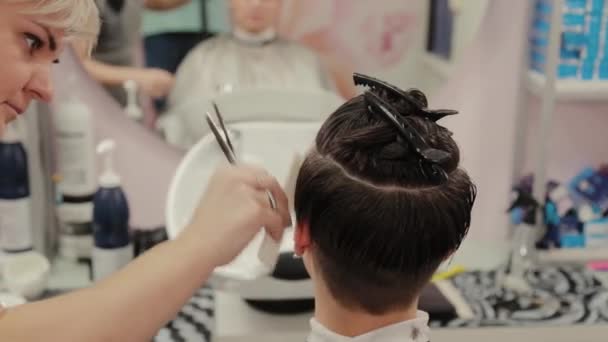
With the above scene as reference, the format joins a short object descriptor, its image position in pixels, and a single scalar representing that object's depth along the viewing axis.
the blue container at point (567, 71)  1.85
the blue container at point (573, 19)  1.82
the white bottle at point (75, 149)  1.81
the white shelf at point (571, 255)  1.90
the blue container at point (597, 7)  1.81
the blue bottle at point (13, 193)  1.67
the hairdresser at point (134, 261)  0.72
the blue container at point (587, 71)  1.85
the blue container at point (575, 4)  1.81
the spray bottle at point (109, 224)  1.72
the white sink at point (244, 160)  1.47
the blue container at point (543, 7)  1.84
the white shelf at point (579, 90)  1.82
